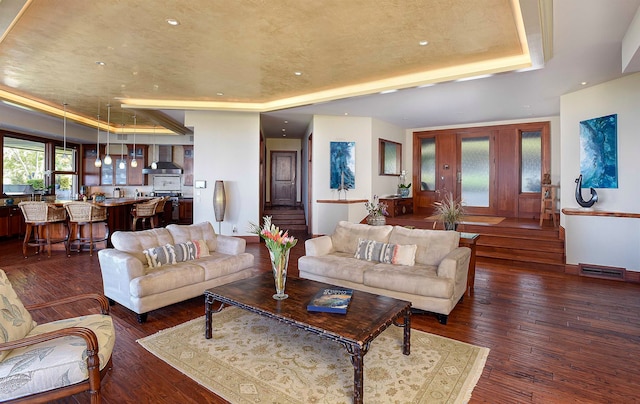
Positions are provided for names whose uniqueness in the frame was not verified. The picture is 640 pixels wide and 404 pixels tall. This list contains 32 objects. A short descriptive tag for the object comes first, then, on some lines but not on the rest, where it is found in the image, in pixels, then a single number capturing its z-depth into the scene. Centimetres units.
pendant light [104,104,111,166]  748
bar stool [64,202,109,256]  621
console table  820
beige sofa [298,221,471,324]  326
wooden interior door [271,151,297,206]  1215
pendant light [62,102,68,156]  721
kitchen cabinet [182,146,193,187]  1099
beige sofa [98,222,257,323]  328
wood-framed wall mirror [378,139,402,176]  851
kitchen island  664
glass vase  278
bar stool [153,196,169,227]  837
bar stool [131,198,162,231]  777
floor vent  484
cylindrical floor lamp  716
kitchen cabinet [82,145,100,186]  1050
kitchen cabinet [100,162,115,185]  1065
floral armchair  164
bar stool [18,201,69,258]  609
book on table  241
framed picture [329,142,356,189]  789
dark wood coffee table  204
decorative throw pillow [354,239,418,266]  383
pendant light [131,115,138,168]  954
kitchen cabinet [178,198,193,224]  1080
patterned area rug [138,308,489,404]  214
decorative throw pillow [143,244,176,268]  368
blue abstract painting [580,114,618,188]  498
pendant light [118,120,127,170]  907
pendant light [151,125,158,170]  1046
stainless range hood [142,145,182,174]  1043
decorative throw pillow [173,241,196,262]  393
